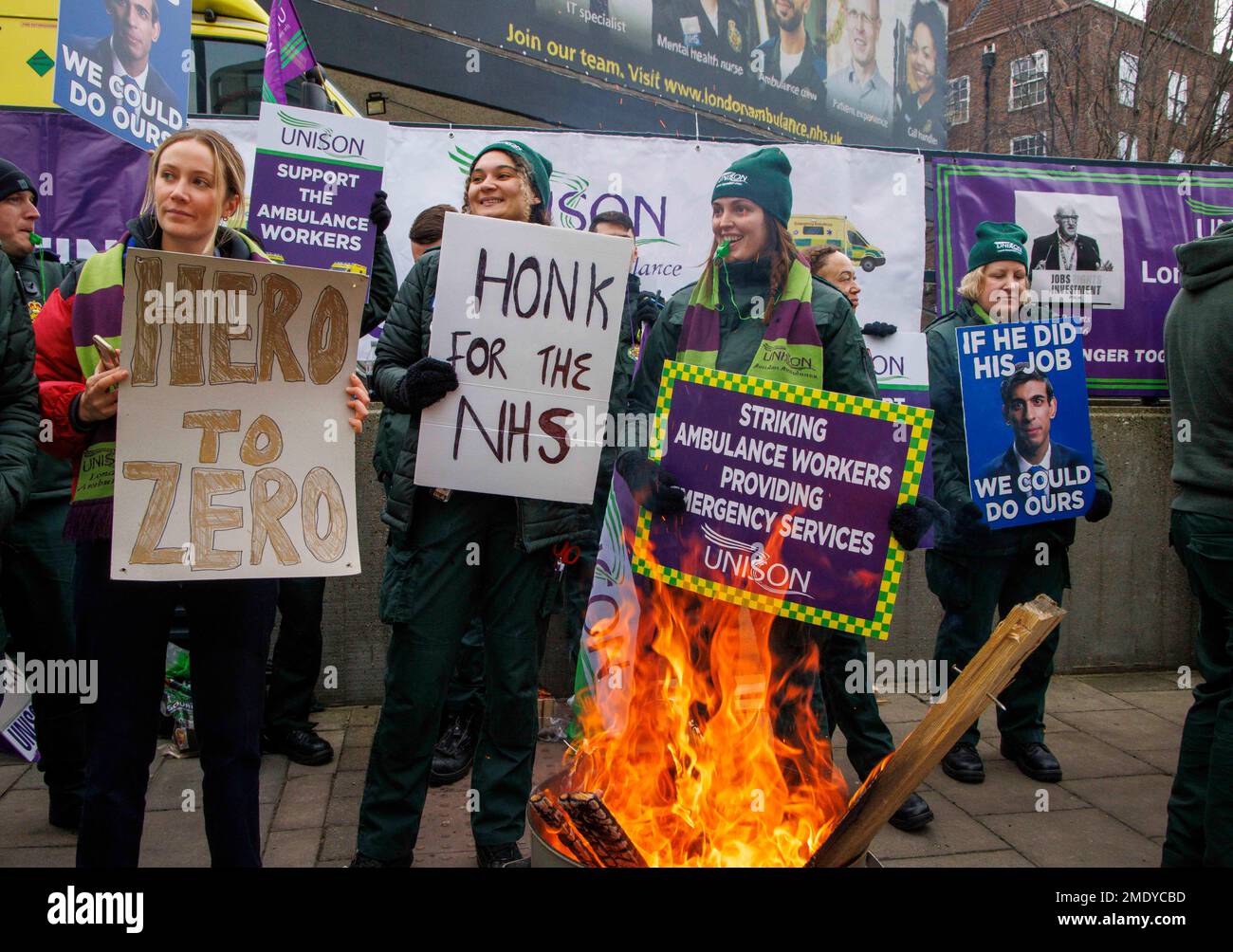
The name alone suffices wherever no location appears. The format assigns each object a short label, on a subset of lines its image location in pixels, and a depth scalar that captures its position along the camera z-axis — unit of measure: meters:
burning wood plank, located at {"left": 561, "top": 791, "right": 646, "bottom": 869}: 2.24
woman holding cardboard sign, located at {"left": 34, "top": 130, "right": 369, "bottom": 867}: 2.49
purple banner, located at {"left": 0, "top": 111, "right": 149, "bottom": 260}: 5.27
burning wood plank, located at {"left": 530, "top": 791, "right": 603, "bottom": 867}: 2.25
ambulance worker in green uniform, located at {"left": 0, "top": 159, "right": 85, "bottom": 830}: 3.66
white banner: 5.69
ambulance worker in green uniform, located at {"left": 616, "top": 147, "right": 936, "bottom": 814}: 3.20
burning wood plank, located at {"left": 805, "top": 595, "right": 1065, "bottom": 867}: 2.20
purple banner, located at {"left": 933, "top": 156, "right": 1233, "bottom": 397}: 6.11
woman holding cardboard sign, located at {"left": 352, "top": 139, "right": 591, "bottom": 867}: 3.00
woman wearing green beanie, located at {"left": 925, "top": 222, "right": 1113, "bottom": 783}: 4.35
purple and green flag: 4.99
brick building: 11.03
